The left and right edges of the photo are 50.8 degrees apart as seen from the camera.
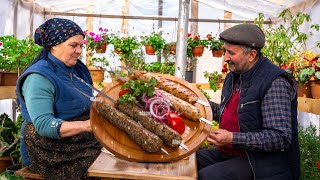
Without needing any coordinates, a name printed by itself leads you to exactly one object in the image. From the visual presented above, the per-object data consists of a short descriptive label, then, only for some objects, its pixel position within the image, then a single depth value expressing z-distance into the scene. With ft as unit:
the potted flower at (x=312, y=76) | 12.44
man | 7.46
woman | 7.97
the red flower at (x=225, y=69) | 22.10
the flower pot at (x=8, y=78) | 15.43
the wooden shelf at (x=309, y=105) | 12.35
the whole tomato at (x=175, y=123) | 6.88
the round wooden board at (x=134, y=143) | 6.59
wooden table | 6.29
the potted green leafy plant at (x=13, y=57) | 14.93
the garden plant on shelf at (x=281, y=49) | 15.82
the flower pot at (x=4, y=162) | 11.46
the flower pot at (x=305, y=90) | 13.12
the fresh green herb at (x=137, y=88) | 7.00
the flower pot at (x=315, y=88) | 12.43
